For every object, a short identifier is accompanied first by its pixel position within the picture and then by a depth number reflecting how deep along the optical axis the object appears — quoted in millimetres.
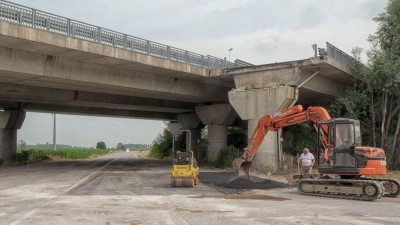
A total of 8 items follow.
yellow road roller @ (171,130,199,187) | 19156
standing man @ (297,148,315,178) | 19375
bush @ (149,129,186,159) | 65562
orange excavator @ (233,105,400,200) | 15711
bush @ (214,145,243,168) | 34188
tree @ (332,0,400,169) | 30578
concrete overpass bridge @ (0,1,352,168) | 22750
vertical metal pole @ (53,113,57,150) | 84644
